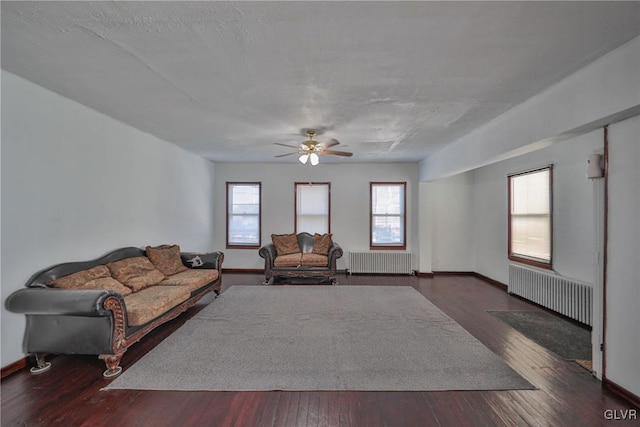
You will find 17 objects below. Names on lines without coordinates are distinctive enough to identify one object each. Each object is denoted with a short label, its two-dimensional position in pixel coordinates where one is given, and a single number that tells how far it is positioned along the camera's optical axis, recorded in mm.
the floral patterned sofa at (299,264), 5926
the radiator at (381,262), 6922
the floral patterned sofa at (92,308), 2586
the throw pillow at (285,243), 6519
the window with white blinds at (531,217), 4645
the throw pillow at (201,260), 4926
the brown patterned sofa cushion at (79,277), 2885
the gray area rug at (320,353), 2480
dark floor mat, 3107
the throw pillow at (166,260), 4395
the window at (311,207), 7328
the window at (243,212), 7371
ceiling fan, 4316
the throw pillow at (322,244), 6551
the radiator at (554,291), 3771
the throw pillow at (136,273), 3586
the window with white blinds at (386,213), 7285
